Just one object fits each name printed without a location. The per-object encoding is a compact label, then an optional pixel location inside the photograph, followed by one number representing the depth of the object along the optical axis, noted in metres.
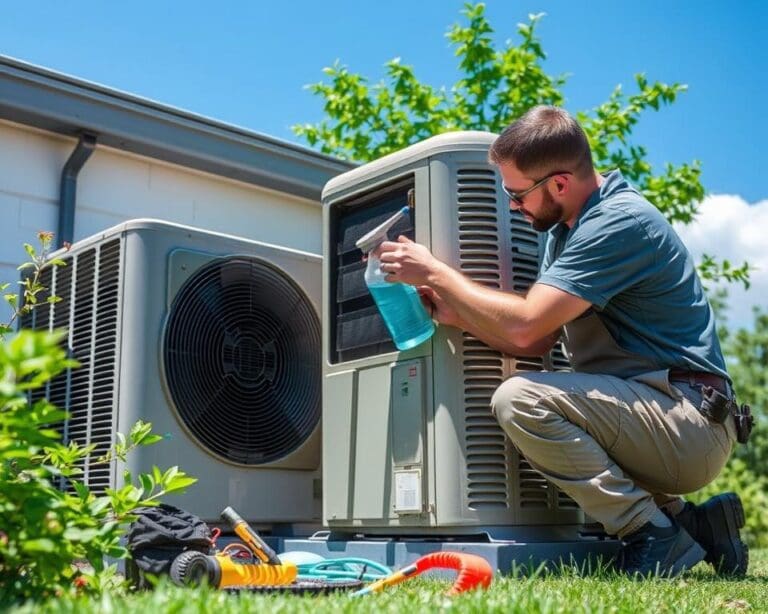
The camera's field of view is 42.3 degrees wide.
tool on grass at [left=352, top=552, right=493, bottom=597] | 1.99
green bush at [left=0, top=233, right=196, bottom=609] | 1.39
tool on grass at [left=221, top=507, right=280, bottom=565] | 2.53
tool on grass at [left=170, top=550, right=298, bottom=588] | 2.23
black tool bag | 2.32
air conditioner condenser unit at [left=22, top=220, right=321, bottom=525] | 3.33
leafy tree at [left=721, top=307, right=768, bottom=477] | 22.23
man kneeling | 2.66
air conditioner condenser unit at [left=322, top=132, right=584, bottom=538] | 2.86
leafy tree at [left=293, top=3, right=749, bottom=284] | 9.36
